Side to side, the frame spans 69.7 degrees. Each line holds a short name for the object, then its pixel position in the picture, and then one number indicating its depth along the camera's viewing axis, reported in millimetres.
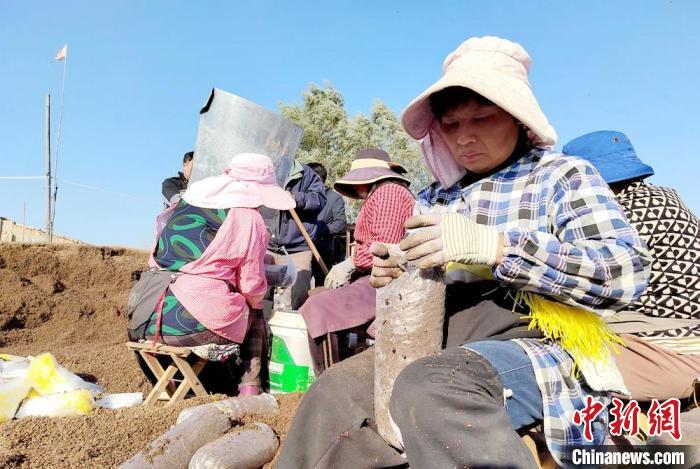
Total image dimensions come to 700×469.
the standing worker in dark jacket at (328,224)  6500
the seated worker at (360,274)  3312
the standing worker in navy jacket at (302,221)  5715
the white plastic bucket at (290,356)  3646
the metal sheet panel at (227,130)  4332
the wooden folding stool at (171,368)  3432
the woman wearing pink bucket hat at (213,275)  3449
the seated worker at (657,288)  1981
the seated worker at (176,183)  6551
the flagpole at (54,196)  10359
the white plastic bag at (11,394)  3018
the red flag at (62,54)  11609
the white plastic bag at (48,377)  3291
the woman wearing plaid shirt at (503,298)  1322
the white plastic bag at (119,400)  3414
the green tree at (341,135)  19500
